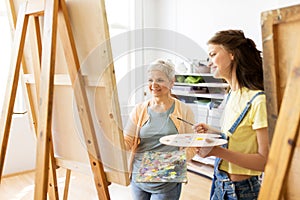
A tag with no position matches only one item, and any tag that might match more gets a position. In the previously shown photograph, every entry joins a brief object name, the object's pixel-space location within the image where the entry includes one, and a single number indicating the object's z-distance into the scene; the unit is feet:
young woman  3.91
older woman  4.77
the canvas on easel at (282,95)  2.22
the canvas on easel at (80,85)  4.33
